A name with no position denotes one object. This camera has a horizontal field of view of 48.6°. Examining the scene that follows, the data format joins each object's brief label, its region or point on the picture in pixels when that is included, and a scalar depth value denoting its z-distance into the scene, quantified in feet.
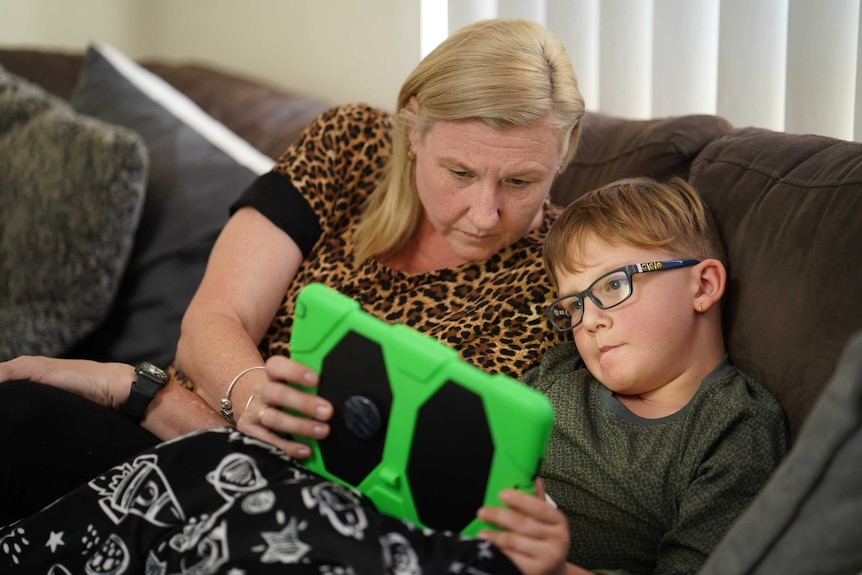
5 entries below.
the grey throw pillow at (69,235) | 6.70
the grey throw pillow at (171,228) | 6.83
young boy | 3.69
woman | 4.60
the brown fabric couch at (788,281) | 2.62
